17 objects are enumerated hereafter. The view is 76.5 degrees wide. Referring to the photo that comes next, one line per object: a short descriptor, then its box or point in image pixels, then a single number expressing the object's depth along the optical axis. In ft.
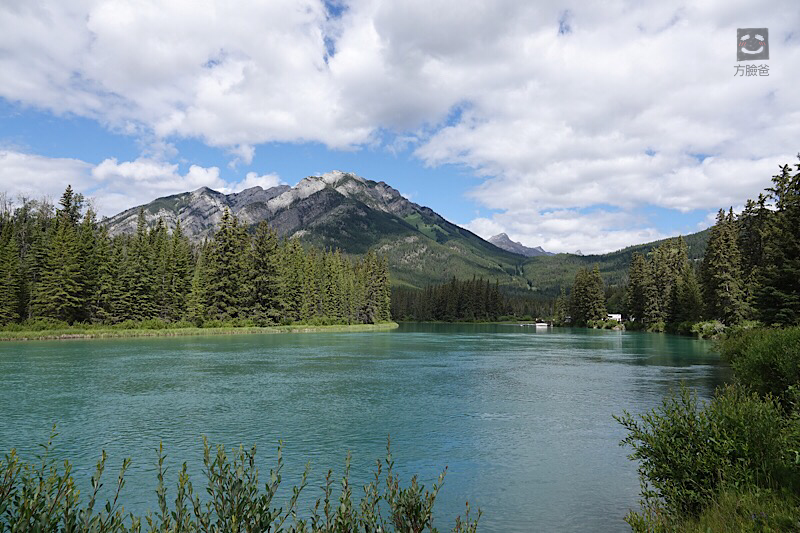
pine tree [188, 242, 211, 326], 292.40
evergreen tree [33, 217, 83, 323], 239.50
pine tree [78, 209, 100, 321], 258.16
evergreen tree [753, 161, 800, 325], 129.08
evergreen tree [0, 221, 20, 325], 232.12
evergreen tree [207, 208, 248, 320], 299.58
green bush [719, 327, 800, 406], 58.80
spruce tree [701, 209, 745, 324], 251.39
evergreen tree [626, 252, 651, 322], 388.16
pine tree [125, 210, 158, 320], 272.72
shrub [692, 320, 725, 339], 243.70
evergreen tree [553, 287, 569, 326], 579.48
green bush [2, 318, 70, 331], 218.38
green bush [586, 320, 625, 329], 414.08
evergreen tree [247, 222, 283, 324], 316.81
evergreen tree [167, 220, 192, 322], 297.33
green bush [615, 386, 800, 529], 31.45
